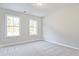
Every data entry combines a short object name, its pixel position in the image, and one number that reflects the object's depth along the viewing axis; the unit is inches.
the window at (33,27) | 109.8
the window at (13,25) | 87.8
